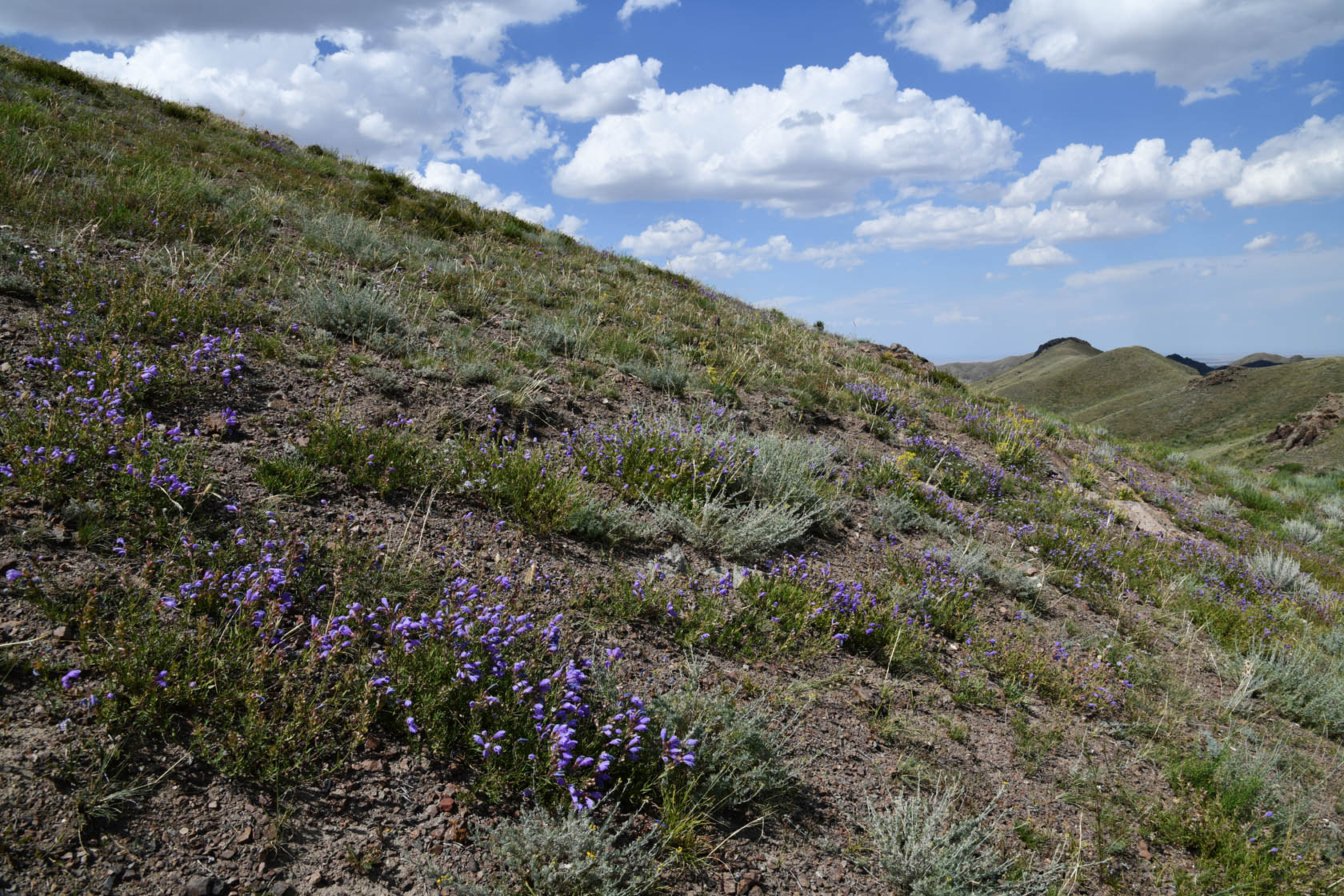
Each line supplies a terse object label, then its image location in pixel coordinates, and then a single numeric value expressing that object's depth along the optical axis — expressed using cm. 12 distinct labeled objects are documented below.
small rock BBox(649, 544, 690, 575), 432
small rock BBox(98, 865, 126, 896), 191
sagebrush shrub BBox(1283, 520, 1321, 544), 1089
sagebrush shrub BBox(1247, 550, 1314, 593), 800
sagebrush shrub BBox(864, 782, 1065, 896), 270
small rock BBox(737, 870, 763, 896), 258
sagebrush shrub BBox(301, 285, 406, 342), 590
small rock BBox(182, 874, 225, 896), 198
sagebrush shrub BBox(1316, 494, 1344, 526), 1213
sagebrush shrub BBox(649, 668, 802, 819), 285
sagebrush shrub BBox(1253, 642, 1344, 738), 499
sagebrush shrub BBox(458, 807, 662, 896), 227
